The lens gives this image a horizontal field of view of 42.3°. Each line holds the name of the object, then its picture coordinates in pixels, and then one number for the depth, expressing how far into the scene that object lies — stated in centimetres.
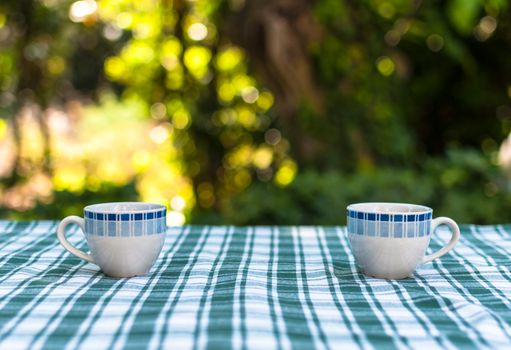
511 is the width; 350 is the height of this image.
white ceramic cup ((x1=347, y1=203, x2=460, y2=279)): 88
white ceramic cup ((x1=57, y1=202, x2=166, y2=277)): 88
